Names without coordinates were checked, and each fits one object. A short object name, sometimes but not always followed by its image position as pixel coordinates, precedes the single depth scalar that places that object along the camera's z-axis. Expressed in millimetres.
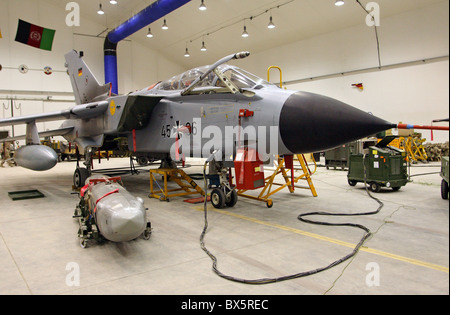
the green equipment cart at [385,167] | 7738
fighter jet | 4348
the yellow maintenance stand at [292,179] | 6741
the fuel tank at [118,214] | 3458
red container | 5004
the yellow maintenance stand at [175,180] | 7145
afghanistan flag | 15536
